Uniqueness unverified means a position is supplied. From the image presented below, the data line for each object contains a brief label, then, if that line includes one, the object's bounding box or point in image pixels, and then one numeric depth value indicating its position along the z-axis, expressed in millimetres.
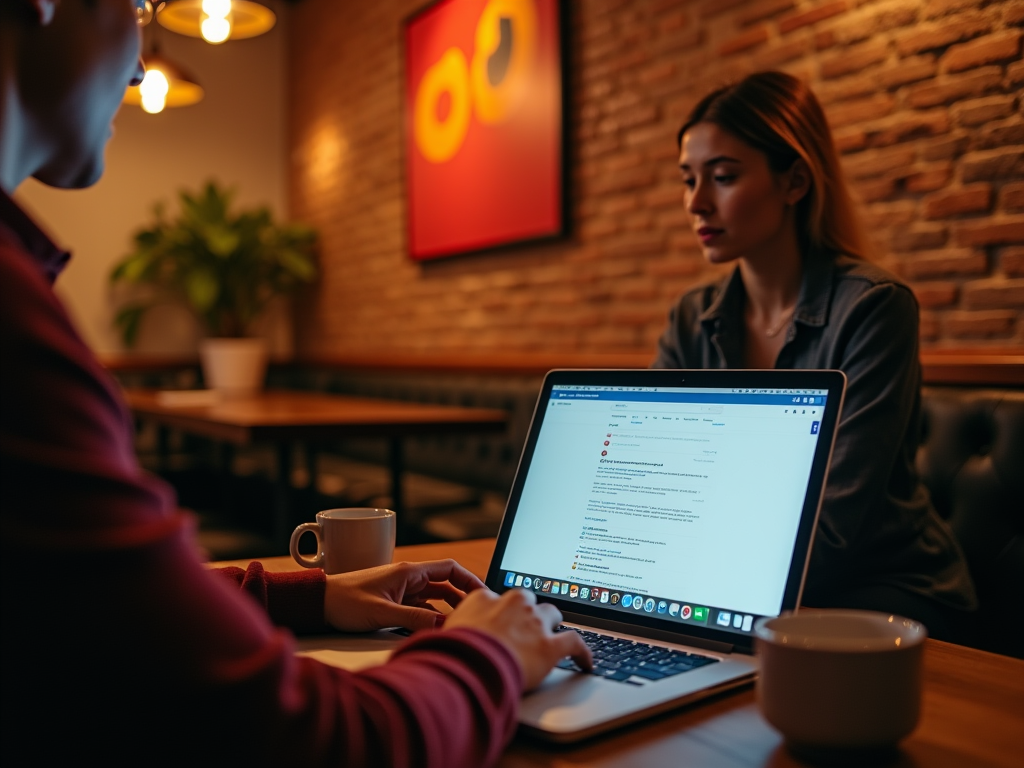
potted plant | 5574
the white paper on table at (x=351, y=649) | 797
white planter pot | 4484
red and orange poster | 3744
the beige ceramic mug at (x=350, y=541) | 1023
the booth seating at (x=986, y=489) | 1685
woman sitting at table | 1415
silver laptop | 756
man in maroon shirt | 457
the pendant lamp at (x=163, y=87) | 3414
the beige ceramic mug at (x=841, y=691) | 569
